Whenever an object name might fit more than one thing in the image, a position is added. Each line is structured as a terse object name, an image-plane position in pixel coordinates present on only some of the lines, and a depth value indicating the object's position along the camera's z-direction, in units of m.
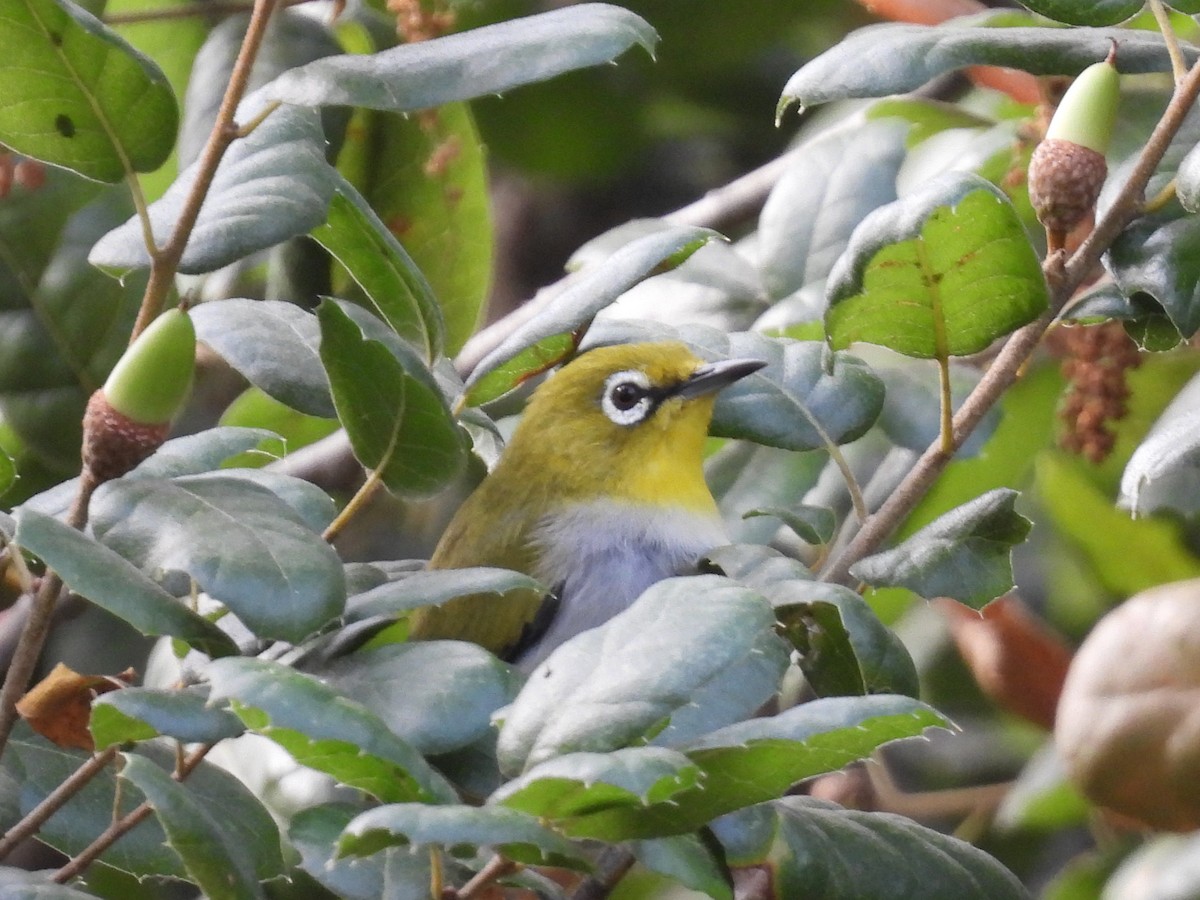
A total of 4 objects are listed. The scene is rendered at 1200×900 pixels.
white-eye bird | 2.84
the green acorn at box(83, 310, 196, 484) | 2.70
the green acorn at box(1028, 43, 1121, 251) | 2.73
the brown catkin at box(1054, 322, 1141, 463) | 2.81
